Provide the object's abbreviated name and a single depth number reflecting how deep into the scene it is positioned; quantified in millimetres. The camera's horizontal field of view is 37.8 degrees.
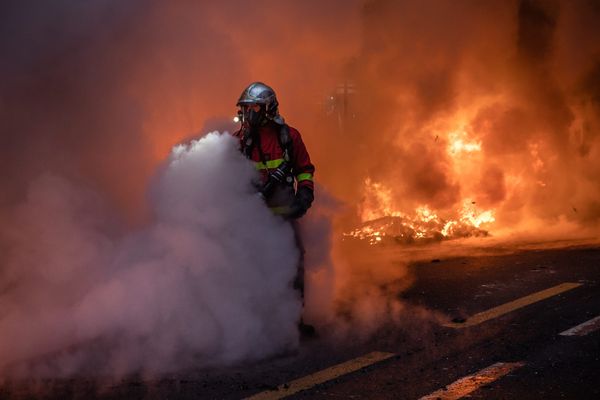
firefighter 5977
